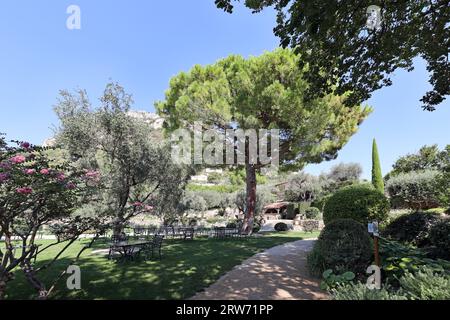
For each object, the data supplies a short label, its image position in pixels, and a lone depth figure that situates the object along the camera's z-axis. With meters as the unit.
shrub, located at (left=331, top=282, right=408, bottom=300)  3.16
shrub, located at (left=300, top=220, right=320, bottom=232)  20.41
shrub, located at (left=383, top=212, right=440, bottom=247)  8.63
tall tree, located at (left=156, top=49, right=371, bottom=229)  14.03
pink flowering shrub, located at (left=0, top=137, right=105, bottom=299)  4.32
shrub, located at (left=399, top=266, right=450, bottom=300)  3.30
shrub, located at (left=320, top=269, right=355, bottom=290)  4.82
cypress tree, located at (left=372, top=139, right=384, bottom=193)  25.68
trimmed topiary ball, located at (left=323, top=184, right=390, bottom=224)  10.72
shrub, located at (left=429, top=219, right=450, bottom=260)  6.67
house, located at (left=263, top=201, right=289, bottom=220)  36.69
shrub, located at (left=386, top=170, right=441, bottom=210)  22.90
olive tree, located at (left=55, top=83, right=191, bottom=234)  10.40
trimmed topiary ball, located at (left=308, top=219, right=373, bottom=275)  5.82
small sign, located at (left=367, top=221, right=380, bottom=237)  4.51
